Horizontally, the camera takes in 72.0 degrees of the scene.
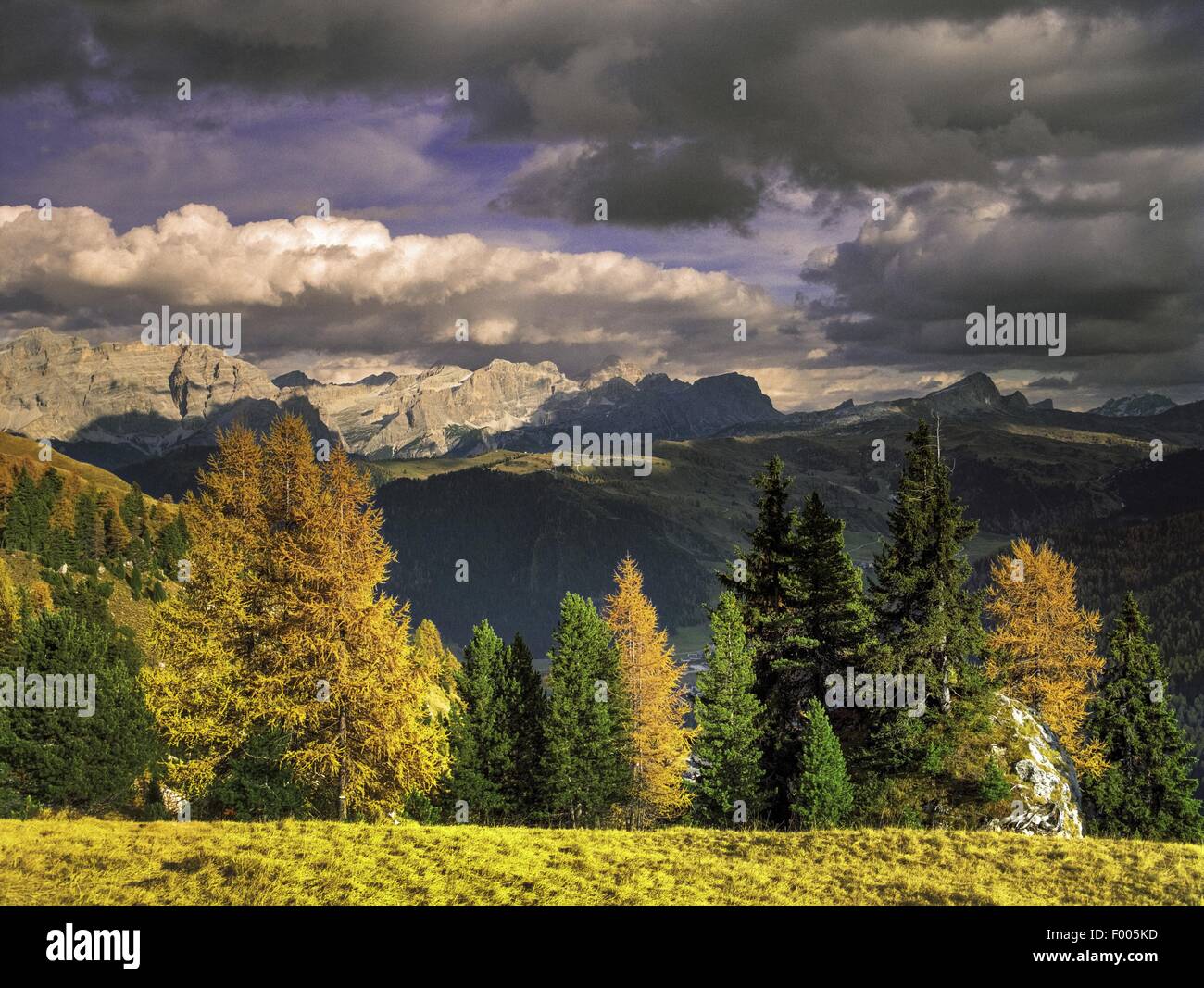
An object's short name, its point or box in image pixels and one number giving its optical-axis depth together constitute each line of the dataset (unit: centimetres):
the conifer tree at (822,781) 3516
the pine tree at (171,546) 13050
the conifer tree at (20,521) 11975
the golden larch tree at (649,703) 4666
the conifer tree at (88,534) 12589
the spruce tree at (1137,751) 5362
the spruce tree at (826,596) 4062
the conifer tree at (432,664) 3134
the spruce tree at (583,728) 4497
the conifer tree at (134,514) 13738
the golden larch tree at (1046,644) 5256
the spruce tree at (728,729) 3891
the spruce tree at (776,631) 4100
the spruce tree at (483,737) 4566
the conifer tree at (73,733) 5297
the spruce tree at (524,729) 4691
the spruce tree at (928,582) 3931
